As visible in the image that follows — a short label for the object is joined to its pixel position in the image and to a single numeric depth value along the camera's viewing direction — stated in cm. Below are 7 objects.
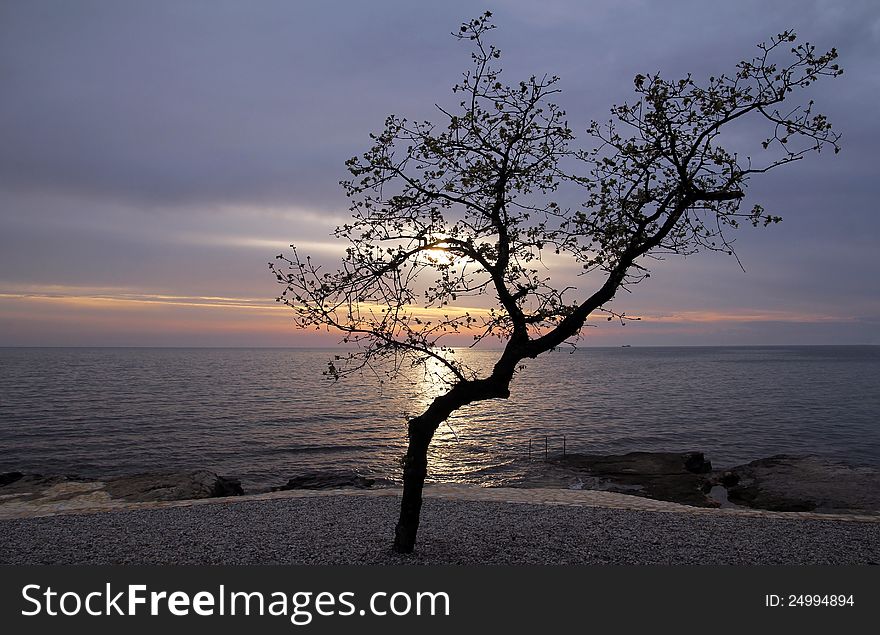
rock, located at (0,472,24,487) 2625
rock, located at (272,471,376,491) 2453
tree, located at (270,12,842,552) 950
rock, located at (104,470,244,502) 2012
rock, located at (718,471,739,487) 2934
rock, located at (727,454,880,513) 2444
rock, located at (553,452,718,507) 2805
